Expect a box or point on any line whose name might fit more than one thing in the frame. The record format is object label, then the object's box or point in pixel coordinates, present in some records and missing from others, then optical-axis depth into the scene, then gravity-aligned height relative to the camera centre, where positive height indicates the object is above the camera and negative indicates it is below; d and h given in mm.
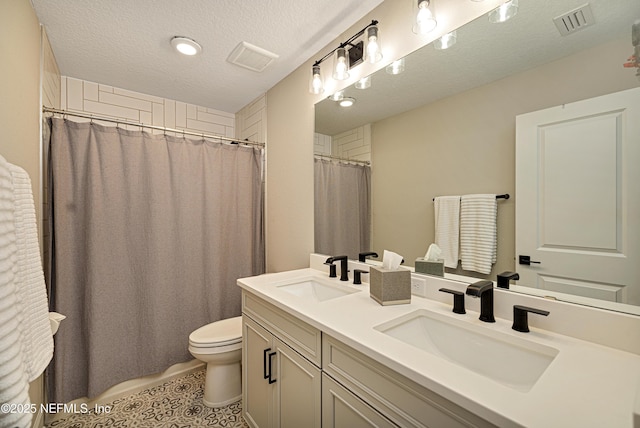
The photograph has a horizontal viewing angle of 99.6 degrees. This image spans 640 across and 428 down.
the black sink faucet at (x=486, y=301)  945 -316
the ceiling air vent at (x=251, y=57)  1774 +1093
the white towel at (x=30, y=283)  759 -206
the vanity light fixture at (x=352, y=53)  1389 +907
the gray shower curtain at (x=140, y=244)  1731 -213
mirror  834 +437
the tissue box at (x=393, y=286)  1119 -305
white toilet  1713 -952
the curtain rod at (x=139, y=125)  1644 +646
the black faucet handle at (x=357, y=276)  1479 -346
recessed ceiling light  1674 +1087
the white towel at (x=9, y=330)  509 -235
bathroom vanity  568 -408
